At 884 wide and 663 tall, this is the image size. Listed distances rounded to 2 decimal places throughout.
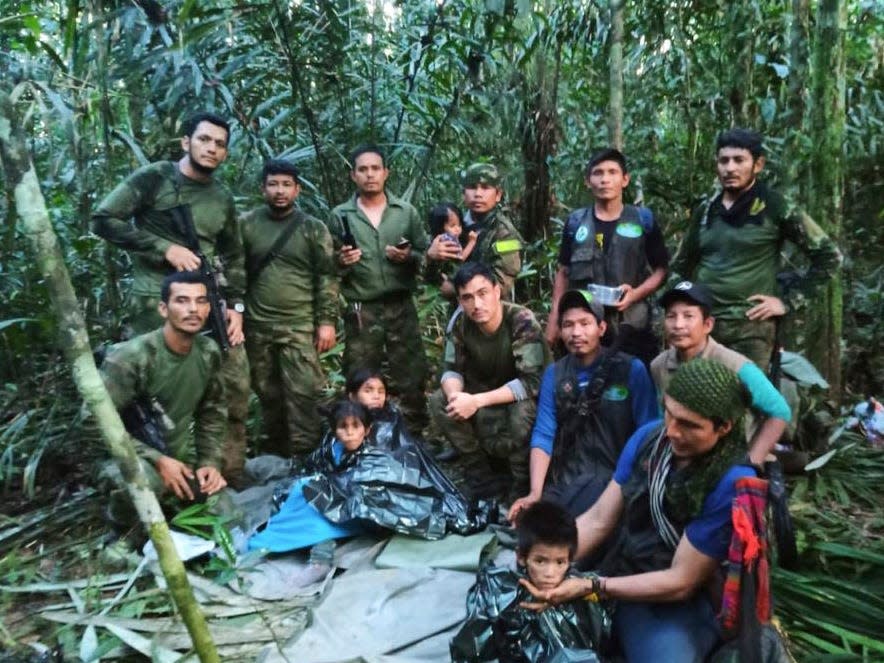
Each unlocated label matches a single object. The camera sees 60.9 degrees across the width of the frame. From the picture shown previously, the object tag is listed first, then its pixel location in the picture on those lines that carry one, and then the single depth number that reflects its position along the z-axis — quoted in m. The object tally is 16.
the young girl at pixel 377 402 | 4.18
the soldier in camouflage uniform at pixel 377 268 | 5.06
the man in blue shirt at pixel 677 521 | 2.36
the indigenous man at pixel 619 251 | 4.34
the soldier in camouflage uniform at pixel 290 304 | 4.91
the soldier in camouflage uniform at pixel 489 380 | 4.14
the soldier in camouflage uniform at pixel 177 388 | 3.84
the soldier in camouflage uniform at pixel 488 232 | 4.95
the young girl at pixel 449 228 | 5.05
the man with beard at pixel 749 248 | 4.00
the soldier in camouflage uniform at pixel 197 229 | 4.30
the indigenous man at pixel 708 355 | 3.23
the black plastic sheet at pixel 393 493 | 3.78
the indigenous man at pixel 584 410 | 3.65
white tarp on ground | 2.92
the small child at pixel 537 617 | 2.49
